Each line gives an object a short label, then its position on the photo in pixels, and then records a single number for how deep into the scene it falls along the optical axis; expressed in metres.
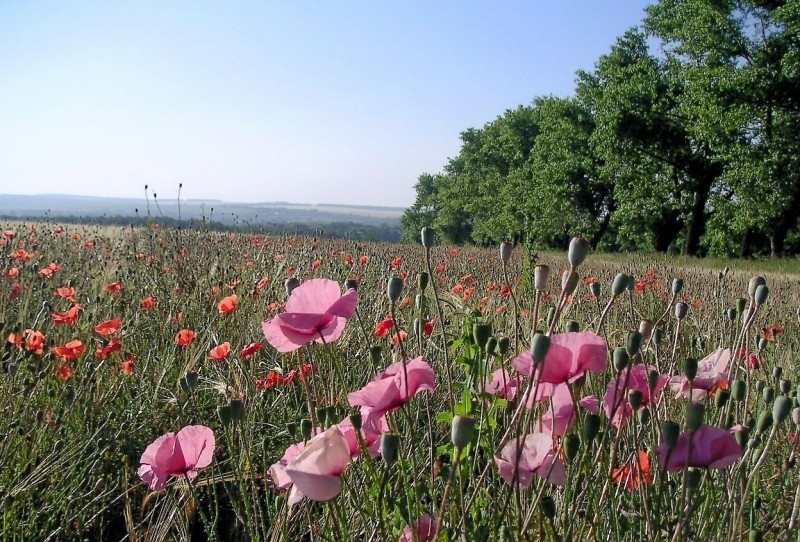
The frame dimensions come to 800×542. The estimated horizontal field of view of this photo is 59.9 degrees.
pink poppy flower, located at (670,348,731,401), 1.33
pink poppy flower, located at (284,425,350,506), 0.89
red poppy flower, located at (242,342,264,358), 1.91
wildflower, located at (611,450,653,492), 1.32
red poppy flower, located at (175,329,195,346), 2.48
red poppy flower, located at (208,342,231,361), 2.07
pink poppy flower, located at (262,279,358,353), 1.11
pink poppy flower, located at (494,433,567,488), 1.02
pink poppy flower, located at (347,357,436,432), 1.02
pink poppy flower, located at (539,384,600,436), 1.16
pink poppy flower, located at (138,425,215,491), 1.22
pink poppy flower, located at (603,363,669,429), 1.12
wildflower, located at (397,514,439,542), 0.96
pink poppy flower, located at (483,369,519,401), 1.24
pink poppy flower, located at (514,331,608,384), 0.96
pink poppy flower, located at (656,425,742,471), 0.95
